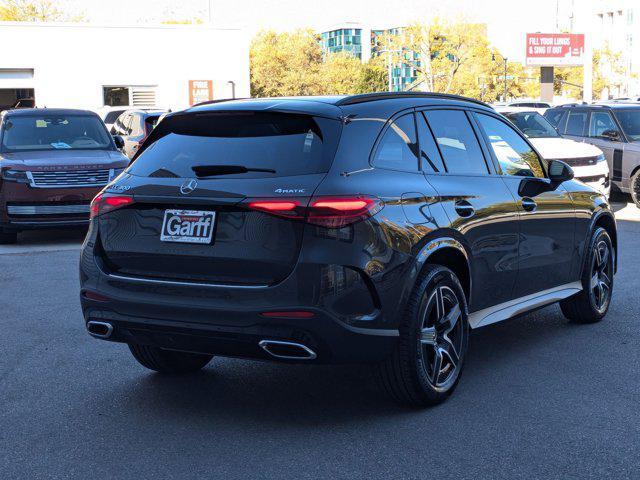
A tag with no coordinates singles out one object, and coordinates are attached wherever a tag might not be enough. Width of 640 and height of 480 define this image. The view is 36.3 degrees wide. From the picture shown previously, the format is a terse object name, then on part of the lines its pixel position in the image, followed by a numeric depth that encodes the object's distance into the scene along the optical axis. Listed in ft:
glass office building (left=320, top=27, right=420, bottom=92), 302.66
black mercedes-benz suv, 14.99
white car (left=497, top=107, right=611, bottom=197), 50.83
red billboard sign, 225.76
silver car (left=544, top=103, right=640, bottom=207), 53.31
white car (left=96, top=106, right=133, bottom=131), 93.83
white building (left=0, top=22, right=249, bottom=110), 141.69
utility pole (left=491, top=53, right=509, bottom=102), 291.24
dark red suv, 41.50
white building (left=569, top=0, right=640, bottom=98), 375.25
